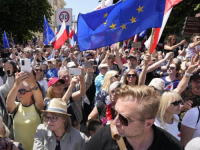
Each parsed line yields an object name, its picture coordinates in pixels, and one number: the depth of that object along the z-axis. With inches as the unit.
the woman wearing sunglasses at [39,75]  203.3
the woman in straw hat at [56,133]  104.4
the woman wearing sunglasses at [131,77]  159.0
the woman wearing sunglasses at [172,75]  174.1
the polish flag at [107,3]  230.4
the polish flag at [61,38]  343.0
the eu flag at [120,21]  159.0
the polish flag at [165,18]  169.1
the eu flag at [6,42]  581.7
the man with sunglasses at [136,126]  60.7
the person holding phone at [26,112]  119.1
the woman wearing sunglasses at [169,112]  101.6
